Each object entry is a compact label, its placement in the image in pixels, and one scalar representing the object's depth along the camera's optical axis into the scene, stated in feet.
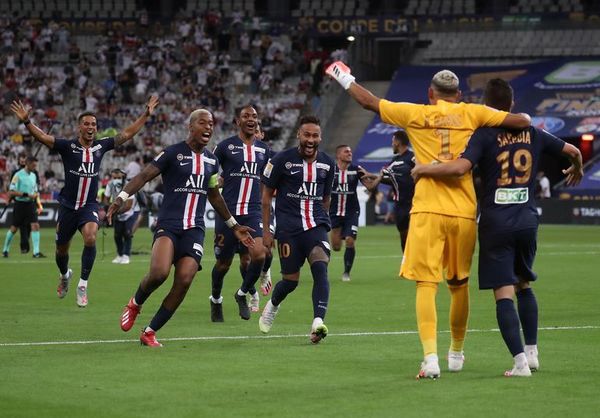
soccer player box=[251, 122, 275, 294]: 58.16
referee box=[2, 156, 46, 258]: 97.40
